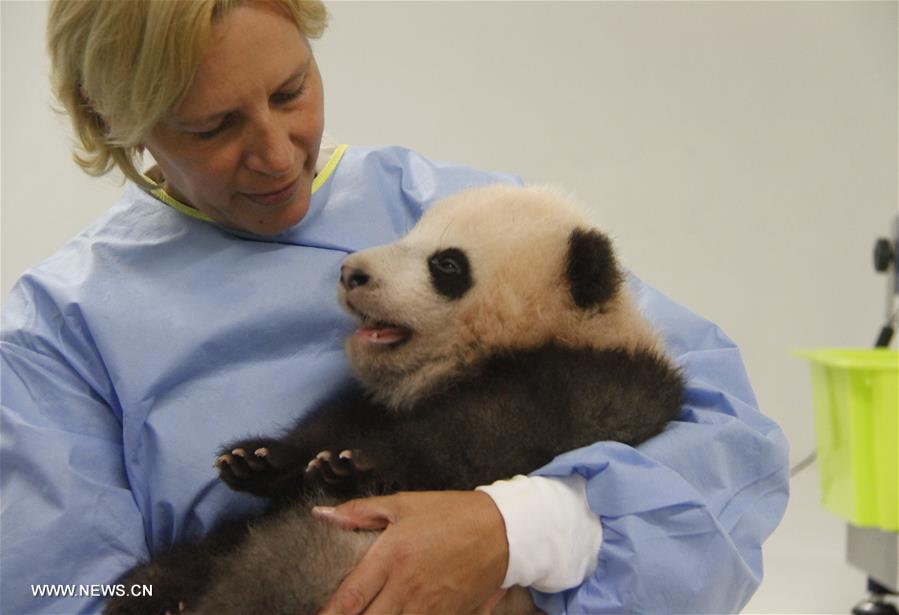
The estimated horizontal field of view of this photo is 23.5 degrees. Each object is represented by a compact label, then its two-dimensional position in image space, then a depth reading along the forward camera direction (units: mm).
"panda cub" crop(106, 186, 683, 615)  1370
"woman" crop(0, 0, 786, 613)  1375
